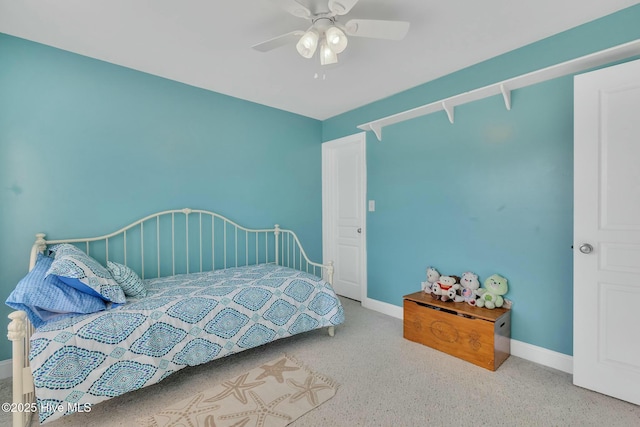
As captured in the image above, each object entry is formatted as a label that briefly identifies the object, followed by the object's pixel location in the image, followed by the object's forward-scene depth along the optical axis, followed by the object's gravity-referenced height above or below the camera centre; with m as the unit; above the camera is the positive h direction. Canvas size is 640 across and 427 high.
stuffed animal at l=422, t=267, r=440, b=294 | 2.69 -0.64
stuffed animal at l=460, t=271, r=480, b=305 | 2.38 -0.65
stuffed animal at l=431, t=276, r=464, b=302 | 2.46 -0.70
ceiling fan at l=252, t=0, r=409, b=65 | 1.48 +1.00
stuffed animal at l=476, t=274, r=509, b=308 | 2.29 -0.67
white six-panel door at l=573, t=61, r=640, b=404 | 1.64 -0.14
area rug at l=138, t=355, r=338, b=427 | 1.57 -1.13
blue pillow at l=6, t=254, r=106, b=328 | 1.50 -0.47
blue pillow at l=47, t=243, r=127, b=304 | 1.62 -0.37
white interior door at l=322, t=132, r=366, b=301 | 3.50 -0.02
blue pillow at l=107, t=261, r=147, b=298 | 1.98 -0.48
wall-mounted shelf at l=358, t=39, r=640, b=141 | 1.71 +0.91
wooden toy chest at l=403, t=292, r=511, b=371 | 2.07 -0.93
